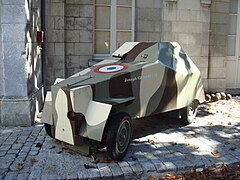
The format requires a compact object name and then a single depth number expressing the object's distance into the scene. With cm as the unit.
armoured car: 429
